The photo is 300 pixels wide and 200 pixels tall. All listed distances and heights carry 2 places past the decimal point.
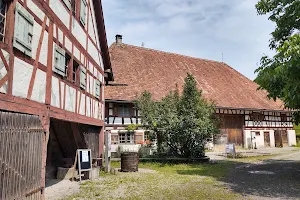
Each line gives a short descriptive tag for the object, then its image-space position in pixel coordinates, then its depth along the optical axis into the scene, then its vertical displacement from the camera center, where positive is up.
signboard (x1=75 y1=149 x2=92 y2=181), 10.19 -0.94
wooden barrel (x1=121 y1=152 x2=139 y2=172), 12.69 -1.27
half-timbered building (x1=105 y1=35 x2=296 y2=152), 20.23 +3.26
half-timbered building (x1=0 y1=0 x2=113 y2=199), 5.42 +1.18
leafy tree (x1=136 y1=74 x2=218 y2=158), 15.41 +0.61
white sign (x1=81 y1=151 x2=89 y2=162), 10.43 -0.82
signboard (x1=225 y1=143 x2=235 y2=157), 18.92 -1.09
